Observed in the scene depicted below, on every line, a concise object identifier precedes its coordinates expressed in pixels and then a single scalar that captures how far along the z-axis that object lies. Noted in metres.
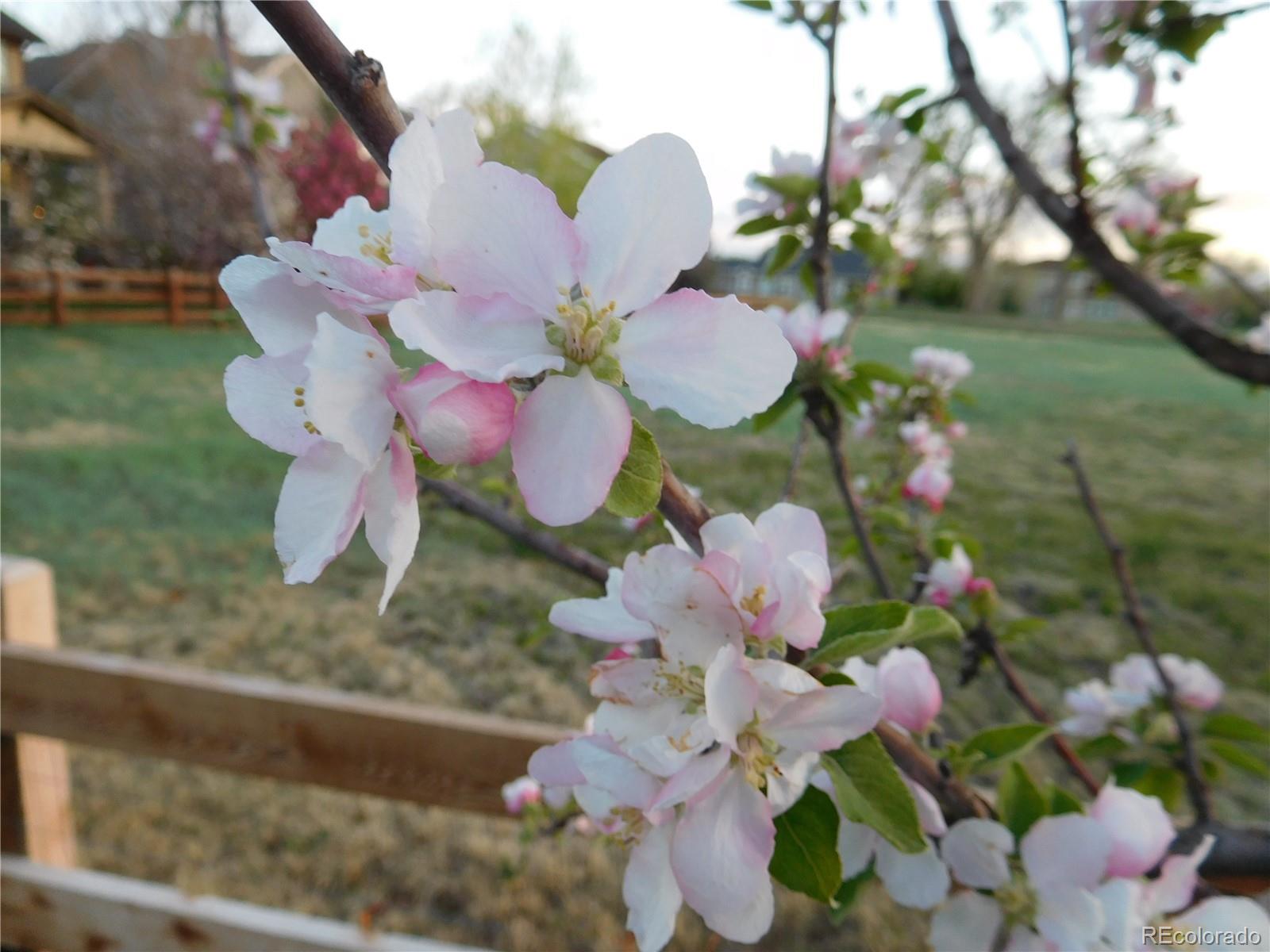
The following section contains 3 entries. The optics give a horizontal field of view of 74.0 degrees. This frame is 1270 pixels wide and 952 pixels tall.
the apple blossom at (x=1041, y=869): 0.17
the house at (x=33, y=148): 8.11
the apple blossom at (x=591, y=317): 0.10
